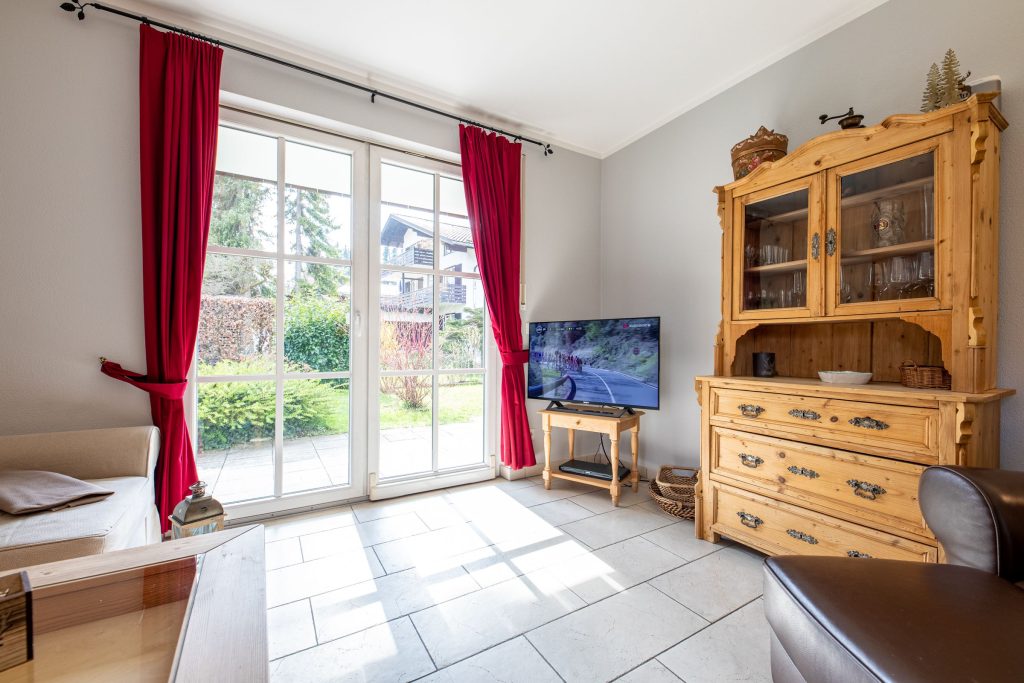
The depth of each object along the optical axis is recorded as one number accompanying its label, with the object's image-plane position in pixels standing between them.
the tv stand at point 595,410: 2.81
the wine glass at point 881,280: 1.73
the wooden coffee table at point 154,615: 0.75
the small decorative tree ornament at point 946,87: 1.62
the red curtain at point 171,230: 2.04
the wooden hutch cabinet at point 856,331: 1.50
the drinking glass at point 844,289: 1.83
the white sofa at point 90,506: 1.20
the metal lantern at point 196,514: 1.31
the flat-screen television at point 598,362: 2.67
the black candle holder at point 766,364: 2.25
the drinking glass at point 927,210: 1.60
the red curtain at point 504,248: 2.97
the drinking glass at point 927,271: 1.60
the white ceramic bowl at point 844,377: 1.79
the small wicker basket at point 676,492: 2.40
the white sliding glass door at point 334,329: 2.38
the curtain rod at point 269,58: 1.95
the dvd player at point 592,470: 2.81
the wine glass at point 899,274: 1.69
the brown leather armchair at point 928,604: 0.75
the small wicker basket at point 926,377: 1.60
